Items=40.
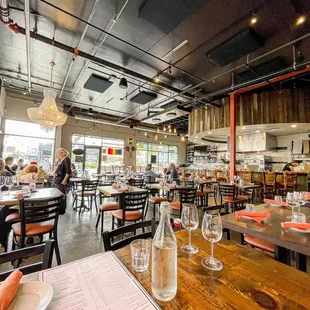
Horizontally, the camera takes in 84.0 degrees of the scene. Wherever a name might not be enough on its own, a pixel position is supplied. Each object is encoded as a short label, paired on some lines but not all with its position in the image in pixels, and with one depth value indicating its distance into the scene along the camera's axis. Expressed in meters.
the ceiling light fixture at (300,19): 3.05
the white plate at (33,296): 0.62
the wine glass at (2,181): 2.78
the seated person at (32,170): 3.44
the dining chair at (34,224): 2.04
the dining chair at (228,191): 4.46
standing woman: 4.28
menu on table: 0.66
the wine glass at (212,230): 0.97
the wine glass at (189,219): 1.12
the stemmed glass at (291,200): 1.92
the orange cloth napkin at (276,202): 2.31
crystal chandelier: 4.23
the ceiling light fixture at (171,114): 7.83
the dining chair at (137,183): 4.87
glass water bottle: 0.69
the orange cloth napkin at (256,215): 1.69
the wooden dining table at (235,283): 0.68
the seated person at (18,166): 6.83
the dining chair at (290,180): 5.98
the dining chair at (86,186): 4.63
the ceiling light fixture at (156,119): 8.79
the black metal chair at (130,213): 2.92
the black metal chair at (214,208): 1.88
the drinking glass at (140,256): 0.90
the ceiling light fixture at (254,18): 3.11
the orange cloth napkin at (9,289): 0.59
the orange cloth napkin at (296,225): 1.42
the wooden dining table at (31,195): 2.21
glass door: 11.20
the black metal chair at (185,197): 3.71
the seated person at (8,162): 5.58
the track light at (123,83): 4.96
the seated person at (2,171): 3.76
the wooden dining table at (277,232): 1.25
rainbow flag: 12.13
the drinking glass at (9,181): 2.76
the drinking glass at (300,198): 2.03
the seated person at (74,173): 7.13
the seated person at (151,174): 6.92
